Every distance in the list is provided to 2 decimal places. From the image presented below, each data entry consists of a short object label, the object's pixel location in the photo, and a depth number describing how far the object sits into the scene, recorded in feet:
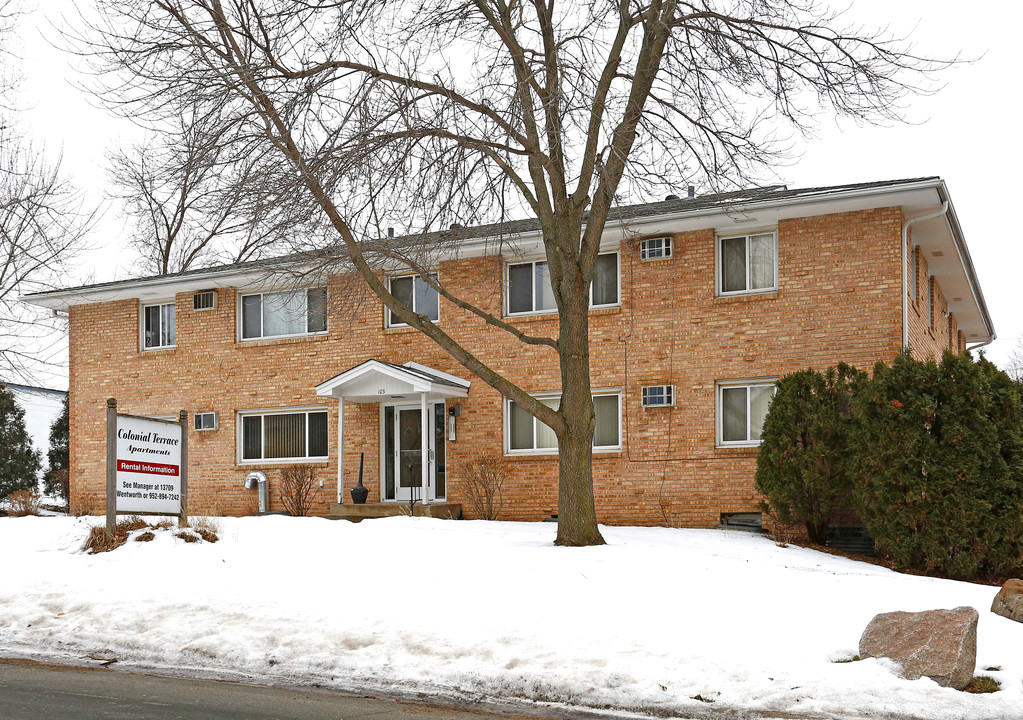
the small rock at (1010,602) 27.84
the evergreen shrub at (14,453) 93.15
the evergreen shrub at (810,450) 47.37
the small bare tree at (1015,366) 204.44
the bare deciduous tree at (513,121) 37.88
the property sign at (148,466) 39.17
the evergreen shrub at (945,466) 41.22
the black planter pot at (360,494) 63.98
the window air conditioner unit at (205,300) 73.30
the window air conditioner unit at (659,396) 58.34
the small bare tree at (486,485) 61.82
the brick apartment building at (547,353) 55.16
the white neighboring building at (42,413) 132.98
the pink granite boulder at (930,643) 22.49
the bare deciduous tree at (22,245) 69.51
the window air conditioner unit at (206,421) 72.02
